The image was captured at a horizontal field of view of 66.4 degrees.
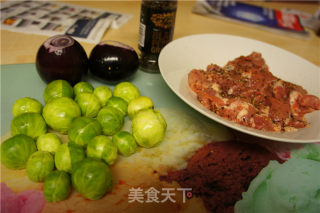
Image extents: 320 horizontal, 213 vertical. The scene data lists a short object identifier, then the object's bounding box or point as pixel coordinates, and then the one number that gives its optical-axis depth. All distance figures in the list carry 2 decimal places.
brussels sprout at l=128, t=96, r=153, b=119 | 0.30
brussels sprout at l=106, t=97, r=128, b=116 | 0.30
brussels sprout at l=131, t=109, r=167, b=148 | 0.27
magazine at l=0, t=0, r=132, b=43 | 0.49
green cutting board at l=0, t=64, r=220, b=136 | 0.33
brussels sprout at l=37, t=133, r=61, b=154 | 0.24
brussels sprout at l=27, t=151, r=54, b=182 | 0.23
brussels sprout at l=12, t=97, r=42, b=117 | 0.27
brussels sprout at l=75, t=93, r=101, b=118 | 0.29
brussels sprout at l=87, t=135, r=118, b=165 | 0.24
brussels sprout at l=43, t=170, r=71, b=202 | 0.22
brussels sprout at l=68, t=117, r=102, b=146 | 0.25
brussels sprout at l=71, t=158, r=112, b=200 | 0.22
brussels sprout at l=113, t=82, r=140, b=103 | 0.32
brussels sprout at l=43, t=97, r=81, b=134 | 0.27
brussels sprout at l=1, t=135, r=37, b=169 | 0.23
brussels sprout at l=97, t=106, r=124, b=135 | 0.28
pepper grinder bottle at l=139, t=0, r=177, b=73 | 0.36
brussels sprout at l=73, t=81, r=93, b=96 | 0.32
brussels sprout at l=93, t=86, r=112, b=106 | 0.32
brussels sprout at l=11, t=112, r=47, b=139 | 0.25
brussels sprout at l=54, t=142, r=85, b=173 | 0.23
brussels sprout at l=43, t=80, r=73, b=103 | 0.29
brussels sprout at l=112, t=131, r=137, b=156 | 0.26
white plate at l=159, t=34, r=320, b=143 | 0.28
